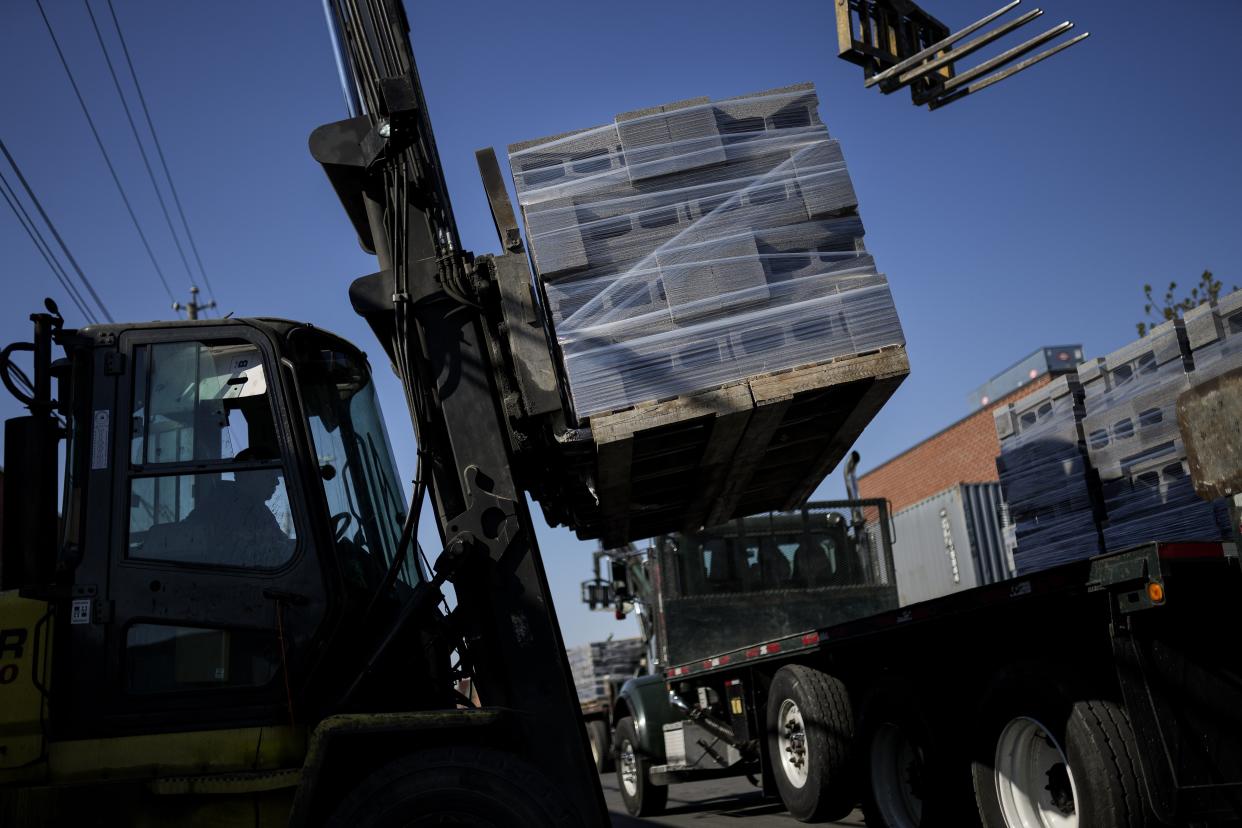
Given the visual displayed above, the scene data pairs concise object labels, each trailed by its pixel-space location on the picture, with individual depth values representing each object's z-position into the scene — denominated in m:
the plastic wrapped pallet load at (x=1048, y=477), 6.78
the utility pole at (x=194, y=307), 20.83
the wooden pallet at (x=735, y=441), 4.60
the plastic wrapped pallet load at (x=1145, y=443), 5.97
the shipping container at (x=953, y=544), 15.91
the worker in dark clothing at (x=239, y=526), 4.01
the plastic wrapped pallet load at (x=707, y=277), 4.63
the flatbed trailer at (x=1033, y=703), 4.14
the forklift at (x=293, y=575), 3.78
